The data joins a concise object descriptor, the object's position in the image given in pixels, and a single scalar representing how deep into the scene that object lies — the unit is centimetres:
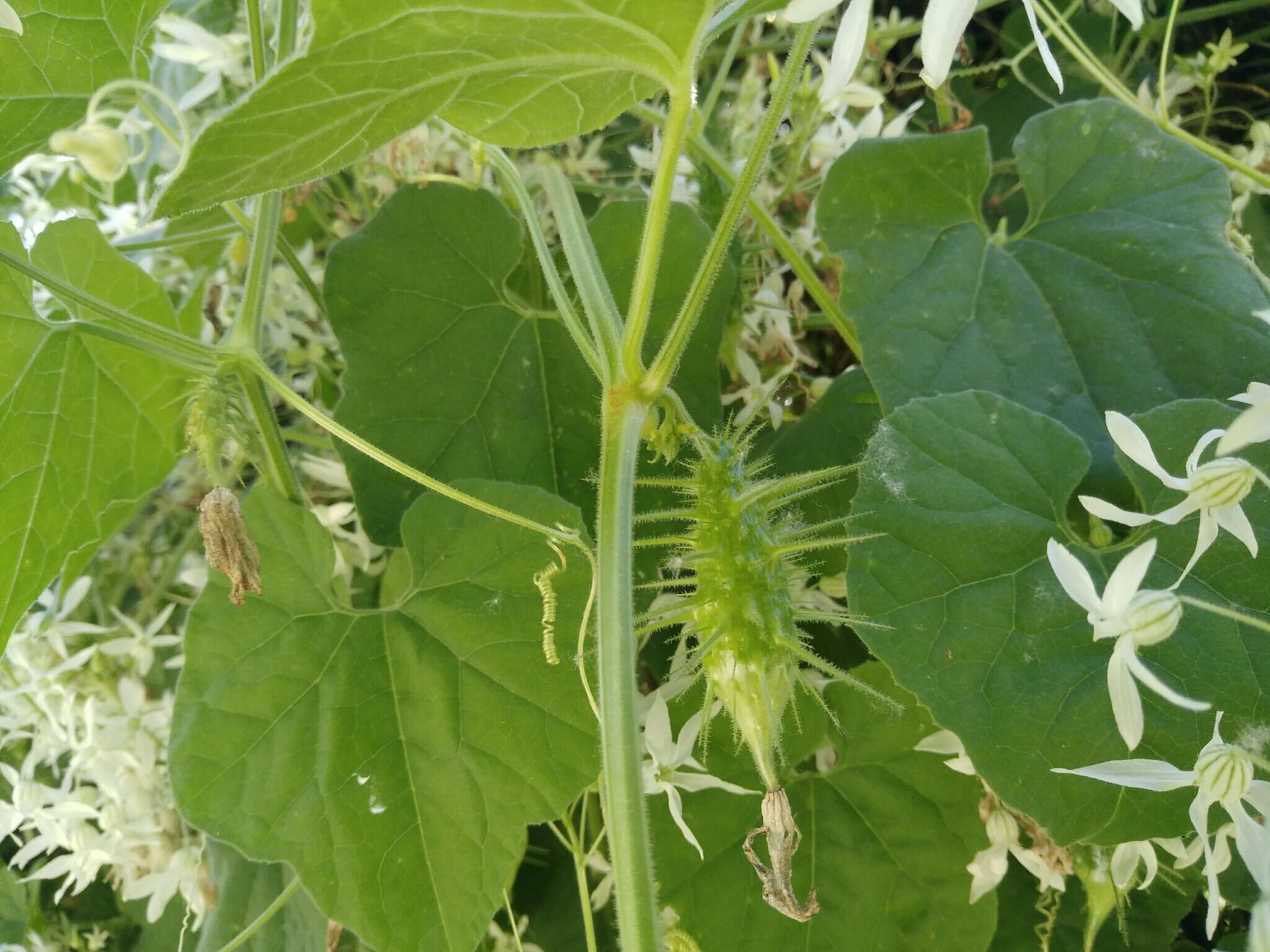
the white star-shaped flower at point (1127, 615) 11
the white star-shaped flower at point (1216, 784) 10
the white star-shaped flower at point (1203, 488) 12
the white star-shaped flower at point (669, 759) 16
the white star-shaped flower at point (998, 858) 17
